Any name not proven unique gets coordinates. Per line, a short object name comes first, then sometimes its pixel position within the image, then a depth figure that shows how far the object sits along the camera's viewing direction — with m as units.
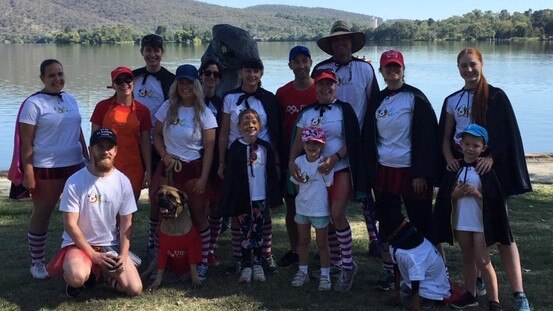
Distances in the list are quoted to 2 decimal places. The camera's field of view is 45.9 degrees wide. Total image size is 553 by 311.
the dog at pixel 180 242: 5.07
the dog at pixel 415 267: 4.57
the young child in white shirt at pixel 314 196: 4.95
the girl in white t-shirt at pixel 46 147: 5.19
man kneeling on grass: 4.80
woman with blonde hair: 5.16
